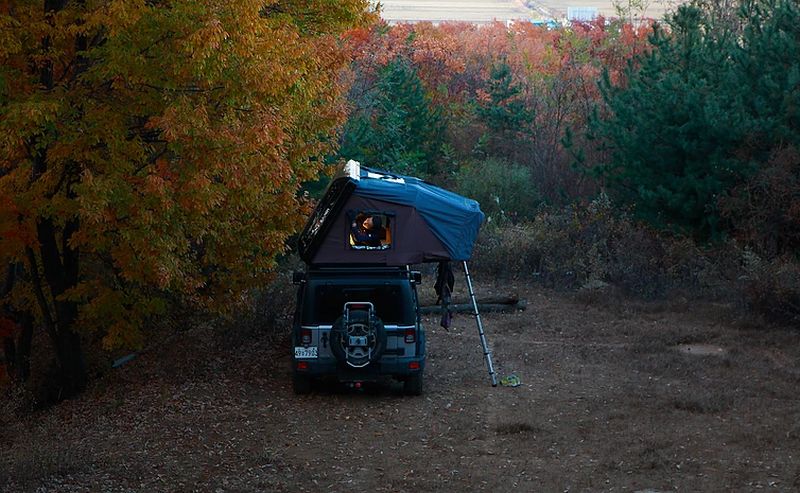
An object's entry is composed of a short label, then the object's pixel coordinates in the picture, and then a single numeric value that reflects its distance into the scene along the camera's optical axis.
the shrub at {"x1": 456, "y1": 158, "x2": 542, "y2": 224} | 35.09
